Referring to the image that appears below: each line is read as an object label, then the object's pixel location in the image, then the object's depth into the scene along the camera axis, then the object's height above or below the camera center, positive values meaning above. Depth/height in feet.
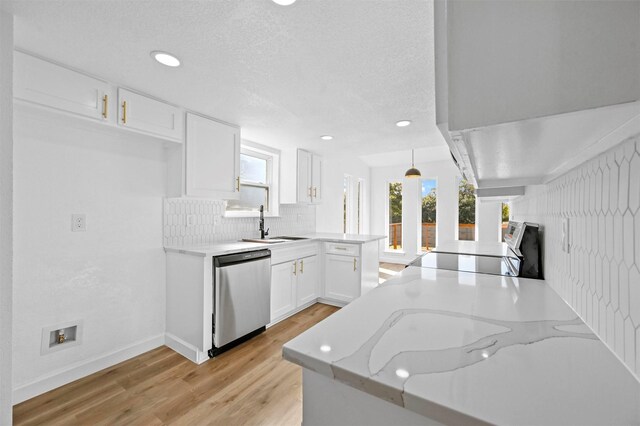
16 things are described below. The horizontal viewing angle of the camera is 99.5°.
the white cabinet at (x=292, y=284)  9.57 -2.75
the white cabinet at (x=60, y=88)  5.02 +2.49
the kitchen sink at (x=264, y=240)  9.78 -1.04
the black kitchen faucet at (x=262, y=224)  10.85 -0.45
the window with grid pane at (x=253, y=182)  10.78 +1.31
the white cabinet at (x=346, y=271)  11.09 -2.43
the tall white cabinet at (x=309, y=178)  12.15 +1.67
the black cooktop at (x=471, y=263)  4.55 -0.94
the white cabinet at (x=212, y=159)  7.95 +1.68
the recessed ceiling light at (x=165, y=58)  5.12 +3.00
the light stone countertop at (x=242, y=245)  7.45 -1.07
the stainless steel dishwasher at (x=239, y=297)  7.46 -2.50
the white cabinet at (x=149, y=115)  6.40 +2.47
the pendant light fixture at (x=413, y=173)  15.14 +2.28
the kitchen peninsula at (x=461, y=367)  1.41 -0.98
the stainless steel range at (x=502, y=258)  4.32 -0.92
